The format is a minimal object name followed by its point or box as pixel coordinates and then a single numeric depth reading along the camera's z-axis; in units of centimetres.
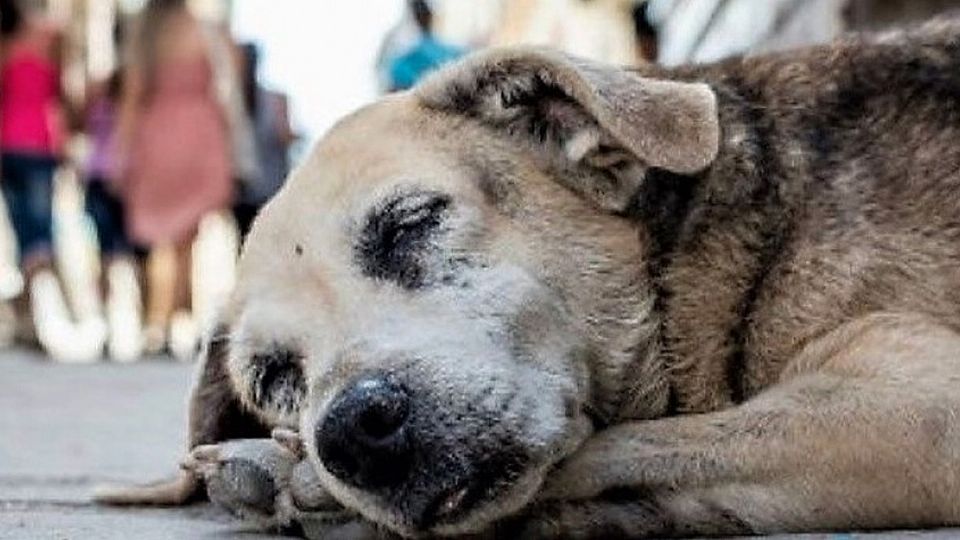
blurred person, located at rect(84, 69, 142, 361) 1508
